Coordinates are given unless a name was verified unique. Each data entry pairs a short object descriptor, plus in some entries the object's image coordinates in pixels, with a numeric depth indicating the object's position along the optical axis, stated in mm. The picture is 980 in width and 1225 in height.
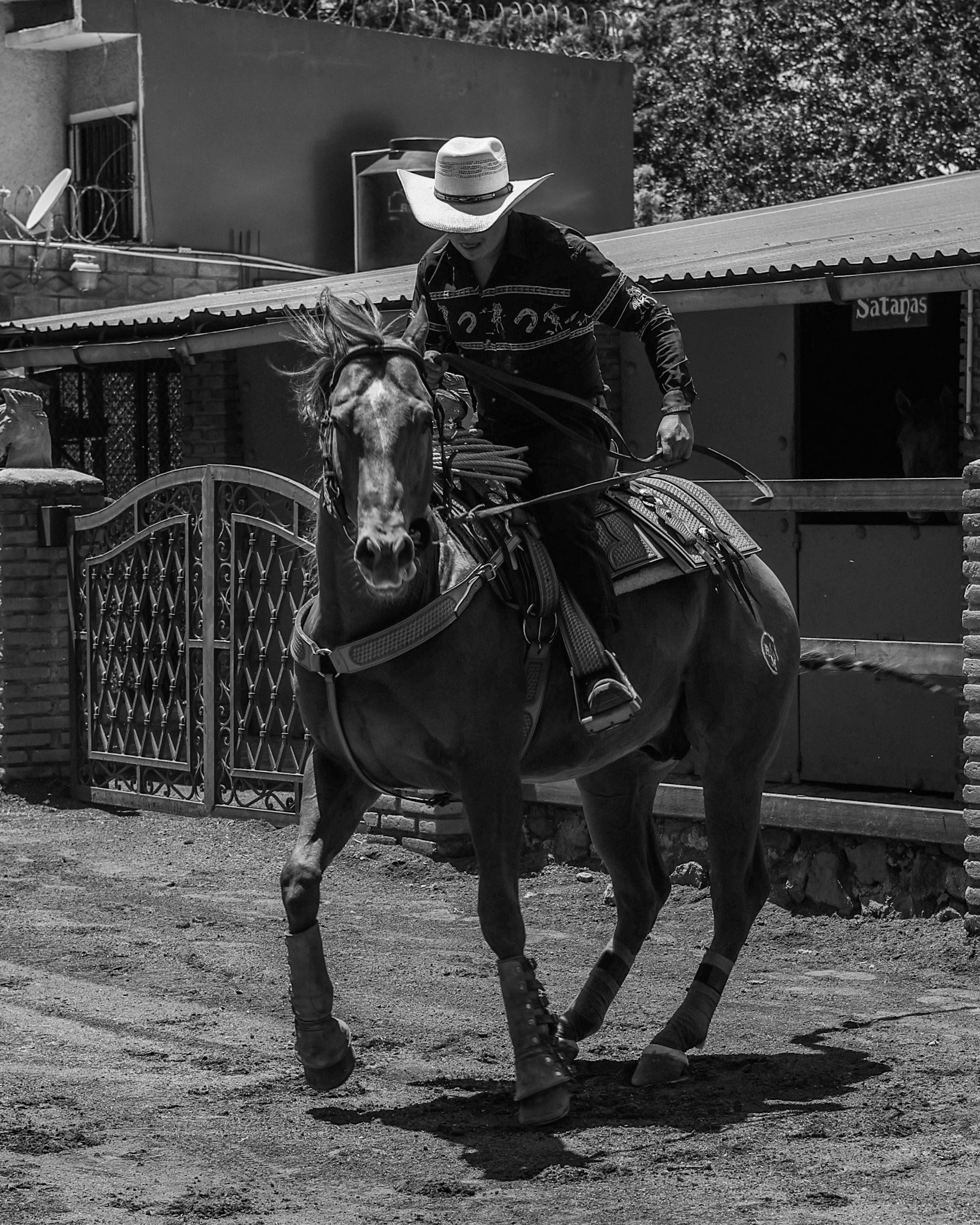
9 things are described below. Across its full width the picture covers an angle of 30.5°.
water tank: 18844
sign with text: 10102
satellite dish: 17547
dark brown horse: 4902
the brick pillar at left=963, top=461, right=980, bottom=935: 7516
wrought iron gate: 10727
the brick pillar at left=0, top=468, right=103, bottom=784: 11766
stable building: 9445
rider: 5539
